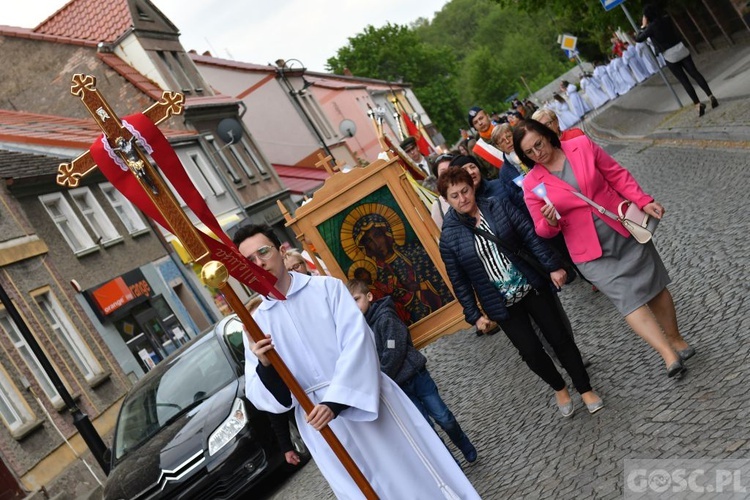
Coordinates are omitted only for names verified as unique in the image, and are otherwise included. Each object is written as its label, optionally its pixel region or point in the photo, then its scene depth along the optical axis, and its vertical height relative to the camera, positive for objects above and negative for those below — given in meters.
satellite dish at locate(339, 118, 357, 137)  33.78 +2.92
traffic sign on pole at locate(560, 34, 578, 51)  36.44 +1.42
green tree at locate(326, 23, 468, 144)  92.38 +10.49
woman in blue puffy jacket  6.64 -0.83
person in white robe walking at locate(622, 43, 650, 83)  34.47 -0.55
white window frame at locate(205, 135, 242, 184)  36.99 +4.69
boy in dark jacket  6.72 -1.01
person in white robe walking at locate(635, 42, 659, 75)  32.75 -0.58
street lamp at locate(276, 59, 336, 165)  37.53 +7.22
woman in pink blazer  6.41 -0.87
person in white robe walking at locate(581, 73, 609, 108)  37.91 -0.71
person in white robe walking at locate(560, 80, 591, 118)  39.12 -0.74
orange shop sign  23.09 +1.66
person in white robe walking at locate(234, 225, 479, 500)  4.98 -0.63
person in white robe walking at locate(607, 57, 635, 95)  36.00 -0.68
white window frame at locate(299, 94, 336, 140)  56.47 +6.51
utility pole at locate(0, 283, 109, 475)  13.75 +0.13
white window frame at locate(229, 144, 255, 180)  38.72 +4.49
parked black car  9.76 -0.90
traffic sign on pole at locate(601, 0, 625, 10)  18.53 +0.91
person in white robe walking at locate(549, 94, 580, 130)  38.56 -0.87
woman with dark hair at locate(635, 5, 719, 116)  17.09 -0.41
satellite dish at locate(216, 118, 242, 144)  35.25 +5.34
